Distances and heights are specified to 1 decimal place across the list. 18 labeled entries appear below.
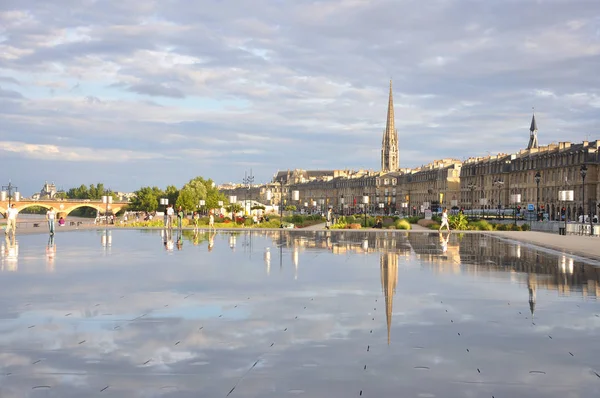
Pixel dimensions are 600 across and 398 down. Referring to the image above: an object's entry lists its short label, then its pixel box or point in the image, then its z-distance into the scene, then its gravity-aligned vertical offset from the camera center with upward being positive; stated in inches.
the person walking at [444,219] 1937.7 -28.0
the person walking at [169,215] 1898.9 -19.0
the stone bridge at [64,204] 4677.7 +29.0
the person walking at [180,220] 1909.4 -33.3
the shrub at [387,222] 2509.8 -51.4
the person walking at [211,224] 2072.8 -51.7
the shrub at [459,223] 2215.8 -45.4
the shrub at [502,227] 2118.6 -55.8
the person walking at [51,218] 1477.6 -23.1
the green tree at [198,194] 4409.5 +105.1
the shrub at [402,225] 2190.6 -52.3
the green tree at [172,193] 5976.9 +140.3
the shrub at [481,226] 2145.7 -54.1
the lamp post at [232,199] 3029.0 +44.9
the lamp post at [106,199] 2576.0 +35.9
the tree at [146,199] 6279.0 +89.8
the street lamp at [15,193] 2986.2 +66.7
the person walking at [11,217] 1430.9 -19.9
